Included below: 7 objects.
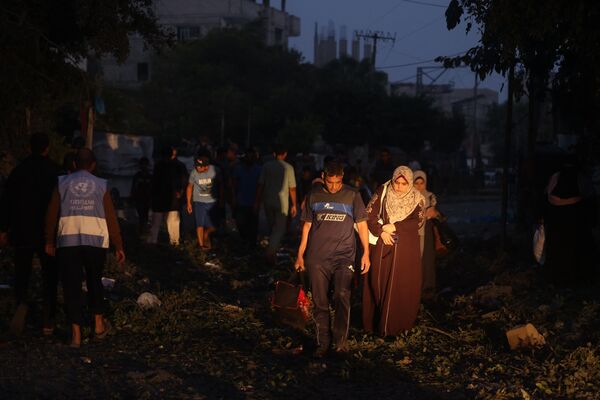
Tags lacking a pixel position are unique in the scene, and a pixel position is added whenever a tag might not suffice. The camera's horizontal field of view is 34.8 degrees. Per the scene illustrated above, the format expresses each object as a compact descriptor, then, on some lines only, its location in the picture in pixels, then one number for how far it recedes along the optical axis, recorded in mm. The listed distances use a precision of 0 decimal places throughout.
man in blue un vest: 8126
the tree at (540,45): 9336
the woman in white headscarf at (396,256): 9125
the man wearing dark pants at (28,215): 8609
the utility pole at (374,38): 69650
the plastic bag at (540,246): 12000
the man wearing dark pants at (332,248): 8141
